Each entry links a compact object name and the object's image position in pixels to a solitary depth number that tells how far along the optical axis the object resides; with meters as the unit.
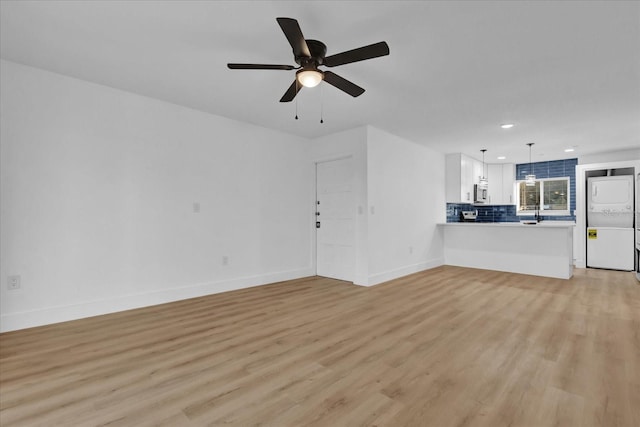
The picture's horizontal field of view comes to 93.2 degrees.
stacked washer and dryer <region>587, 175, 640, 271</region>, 5.97
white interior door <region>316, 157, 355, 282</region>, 5.23
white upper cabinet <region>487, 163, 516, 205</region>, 8.13
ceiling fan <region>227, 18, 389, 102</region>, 2.03
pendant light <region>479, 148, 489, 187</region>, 7.44
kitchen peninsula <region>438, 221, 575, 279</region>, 5.41
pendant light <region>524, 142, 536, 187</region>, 6.97
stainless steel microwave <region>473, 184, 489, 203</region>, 7.52
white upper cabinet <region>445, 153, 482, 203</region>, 7.00
